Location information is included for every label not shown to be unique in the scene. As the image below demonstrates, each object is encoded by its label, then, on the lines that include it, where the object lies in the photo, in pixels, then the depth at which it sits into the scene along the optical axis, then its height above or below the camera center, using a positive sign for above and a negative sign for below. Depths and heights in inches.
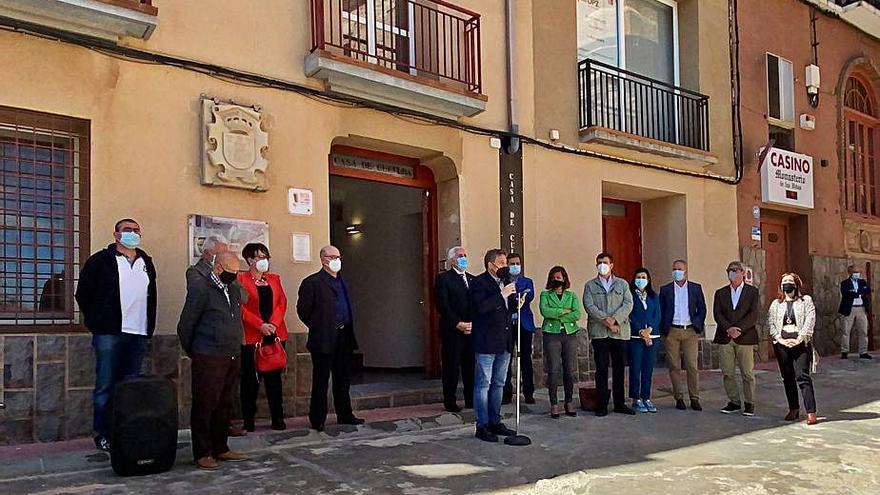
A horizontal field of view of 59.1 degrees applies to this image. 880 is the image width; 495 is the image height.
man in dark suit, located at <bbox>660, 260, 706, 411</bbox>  373.1 -20.1
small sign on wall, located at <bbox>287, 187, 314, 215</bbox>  339.9 +40.1
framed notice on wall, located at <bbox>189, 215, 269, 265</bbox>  307.0 +25.2
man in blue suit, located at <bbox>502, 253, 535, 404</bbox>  376.8 -21.6
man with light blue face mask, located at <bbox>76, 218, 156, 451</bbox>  258.4 -4.7
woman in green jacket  343.9 -18.6
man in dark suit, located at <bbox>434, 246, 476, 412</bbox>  336.8 -14.3
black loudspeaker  229.3 -39.5
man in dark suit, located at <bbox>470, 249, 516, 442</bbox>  290.4 -19.1
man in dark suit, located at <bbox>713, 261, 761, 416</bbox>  357.1 -21.0
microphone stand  286.5 -56.1
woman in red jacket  294.7 -10.7
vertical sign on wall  424.5 +48.9
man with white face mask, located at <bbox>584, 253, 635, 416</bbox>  350.9 -15.3
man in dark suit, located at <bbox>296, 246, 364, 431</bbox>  300.2 -16.0
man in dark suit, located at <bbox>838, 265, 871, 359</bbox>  589.3 -17.3
